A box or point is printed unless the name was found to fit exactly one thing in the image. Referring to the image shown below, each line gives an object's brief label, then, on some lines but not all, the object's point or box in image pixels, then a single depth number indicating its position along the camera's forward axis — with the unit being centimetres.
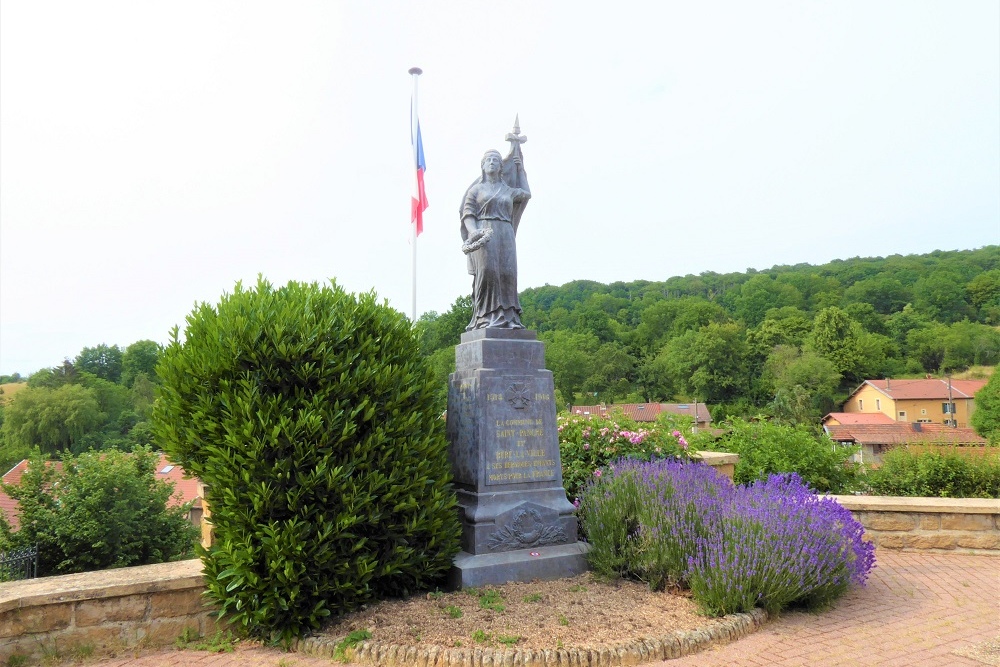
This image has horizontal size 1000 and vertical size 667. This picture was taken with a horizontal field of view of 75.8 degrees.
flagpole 1397
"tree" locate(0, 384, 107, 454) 4609
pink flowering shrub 734
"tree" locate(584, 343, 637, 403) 6047
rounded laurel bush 437
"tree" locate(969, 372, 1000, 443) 3412
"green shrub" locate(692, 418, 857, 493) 871
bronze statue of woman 643
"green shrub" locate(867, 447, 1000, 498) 737
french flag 1385
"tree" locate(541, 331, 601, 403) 5650
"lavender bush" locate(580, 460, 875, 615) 445
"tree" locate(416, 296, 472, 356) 3720
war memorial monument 564
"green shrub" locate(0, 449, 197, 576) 692
